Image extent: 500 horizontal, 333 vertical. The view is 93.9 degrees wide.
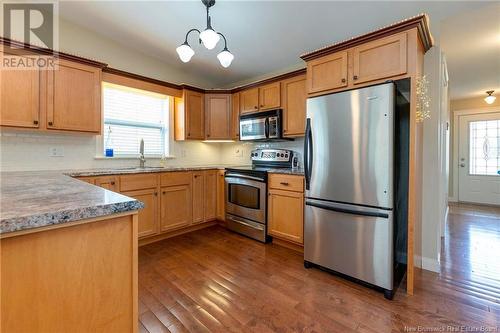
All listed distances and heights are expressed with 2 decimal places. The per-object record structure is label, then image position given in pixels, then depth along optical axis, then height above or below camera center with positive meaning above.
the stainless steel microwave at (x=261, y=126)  3.23 +0.59
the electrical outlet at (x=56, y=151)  2.65 +0.16
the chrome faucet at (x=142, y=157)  3.31 +0.12
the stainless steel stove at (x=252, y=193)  3.08 -0.38
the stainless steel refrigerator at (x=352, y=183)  1.87 -0.15
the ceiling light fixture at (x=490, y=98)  5.07 +1.52
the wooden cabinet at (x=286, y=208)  2.69 -0.50
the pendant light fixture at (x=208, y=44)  1.98 +1.09
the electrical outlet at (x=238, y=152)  4.22 +0.25
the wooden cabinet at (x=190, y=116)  3.67 +0.80
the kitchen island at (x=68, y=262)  0.67 -0.32
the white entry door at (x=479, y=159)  5.36 +0.19
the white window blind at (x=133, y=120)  3.17 +0.67
